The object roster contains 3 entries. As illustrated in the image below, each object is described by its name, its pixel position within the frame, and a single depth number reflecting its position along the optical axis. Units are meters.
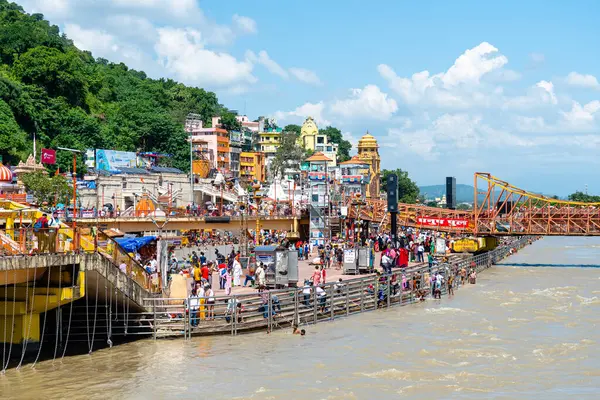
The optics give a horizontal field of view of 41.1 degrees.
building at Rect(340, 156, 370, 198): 123.81
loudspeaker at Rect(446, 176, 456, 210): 98.69
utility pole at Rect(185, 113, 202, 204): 130.14
